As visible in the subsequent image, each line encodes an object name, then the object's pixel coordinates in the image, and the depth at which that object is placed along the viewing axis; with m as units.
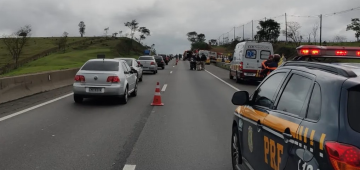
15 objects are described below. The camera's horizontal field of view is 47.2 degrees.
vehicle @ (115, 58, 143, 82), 23.69
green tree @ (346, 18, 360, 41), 68.56
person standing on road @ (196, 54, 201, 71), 42.03
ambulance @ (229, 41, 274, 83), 23.16
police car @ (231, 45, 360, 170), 2.62
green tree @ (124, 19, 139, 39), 116.69
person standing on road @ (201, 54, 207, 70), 42.27
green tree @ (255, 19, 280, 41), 87.00
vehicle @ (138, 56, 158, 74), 33.97
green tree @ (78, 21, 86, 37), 164.12
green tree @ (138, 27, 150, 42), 127.95
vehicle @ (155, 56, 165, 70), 45.06
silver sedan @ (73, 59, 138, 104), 13.12
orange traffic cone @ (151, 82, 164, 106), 13.42
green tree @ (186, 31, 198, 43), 177.38
